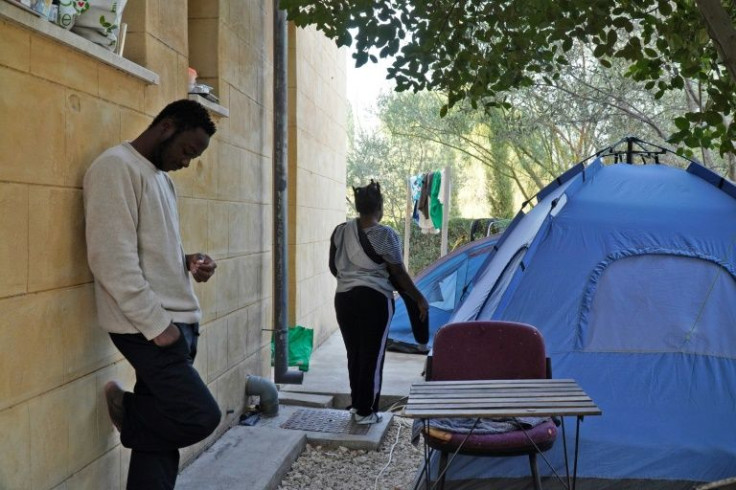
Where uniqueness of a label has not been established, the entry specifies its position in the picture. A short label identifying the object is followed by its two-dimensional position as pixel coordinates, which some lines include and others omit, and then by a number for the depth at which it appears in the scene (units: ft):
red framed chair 12.29
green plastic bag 21.62
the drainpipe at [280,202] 20.10
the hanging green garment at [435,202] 35.27
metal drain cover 16.79
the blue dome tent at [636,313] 12.48
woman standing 16.44
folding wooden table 8.96
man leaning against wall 8.68
